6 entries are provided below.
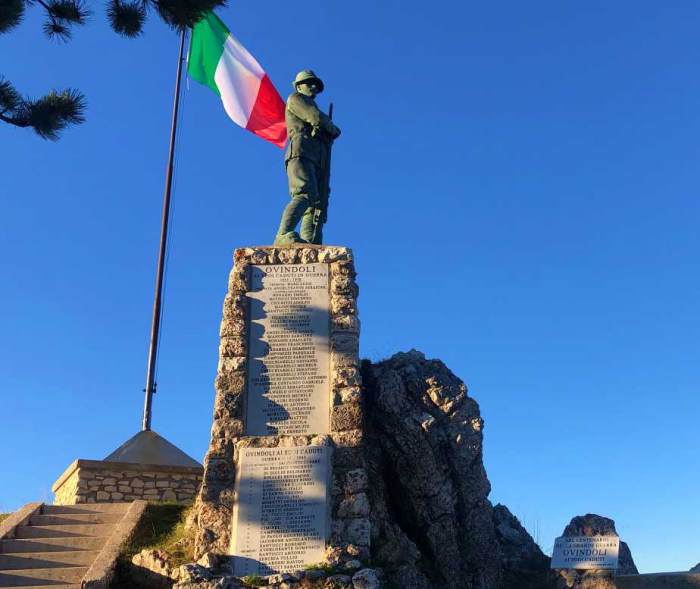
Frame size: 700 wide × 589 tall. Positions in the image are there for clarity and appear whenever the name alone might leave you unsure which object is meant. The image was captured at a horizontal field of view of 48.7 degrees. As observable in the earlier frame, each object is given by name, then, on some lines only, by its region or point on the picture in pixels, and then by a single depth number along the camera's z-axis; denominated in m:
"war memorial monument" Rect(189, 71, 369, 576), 8.66
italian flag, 15.23
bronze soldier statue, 11.30
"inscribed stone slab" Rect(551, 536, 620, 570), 9.77
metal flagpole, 15.03
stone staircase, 8.66
